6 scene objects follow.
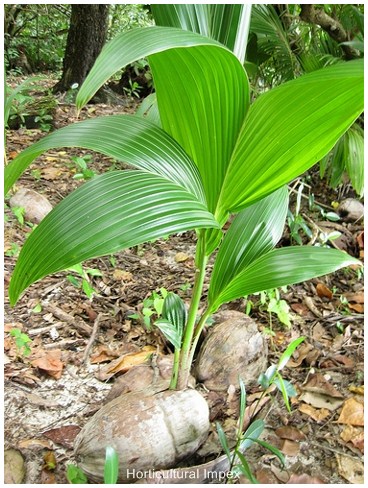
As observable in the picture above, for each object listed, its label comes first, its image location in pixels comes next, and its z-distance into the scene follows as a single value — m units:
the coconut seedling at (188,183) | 0.48
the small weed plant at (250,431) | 0.77
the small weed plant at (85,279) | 1.26
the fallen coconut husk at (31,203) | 1.61
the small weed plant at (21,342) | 1.08
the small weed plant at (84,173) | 1.61
